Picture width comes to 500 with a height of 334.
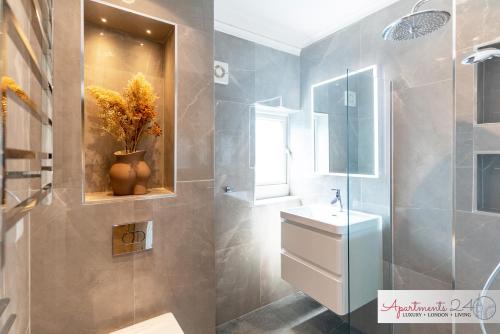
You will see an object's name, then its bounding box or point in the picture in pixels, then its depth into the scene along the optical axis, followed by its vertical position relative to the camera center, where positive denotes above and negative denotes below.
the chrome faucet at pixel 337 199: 1.94 -0.29
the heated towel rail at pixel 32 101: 0.42 +0.16
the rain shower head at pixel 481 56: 1.04 +0.52
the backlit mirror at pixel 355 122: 1.60 +0.32
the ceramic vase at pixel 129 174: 1.15 -0.04
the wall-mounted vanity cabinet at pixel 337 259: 1.46 -0.65
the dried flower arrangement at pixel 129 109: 1.11 +0.28
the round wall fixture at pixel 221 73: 1.86 +0.77
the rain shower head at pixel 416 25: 1.04 +0.69
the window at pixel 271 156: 2.28 +0.10
